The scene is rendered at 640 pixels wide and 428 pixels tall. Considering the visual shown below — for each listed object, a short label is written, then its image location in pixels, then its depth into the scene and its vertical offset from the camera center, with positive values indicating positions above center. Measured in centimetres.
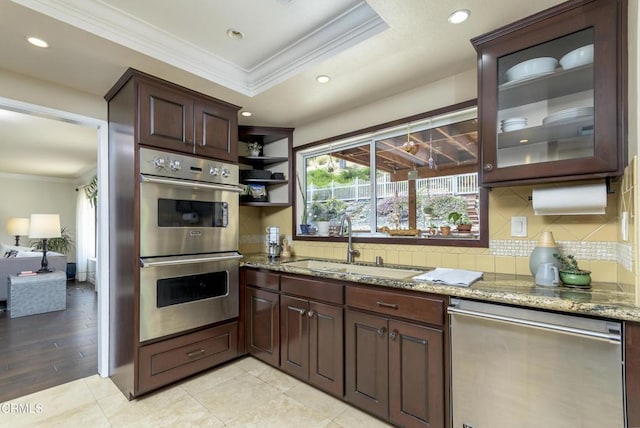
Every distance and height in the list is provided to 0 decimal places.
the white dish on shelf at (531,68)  155 +76
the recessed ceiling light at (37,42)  173 +101
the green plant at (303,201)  325 +16
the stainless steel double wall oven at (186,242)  212 -20
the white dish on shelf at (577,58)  144 +76
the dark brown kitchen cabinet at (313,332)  202 -83
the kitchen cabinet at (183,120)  213 +75
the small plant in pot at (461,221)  215 -4
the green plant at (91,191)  618 +53
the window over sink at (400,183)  220 +28
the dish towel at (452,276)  160 -35
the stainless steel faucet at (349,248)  264 -29
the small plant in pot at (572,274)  147 -29
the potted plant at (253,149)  334 +73
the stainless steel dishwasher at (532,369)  117 -66
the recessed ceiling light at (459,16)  153 +102
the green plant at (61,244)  681 -62
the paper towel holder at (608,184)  151 +15
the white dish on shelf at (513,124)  164 +49
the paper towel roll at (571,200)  150 +8
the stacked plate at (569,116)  144 +49
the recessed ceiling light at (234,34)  193 +117
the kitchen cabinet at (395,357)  159 -81
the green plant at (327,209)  303 +7
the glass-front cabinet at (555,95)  137 +60
